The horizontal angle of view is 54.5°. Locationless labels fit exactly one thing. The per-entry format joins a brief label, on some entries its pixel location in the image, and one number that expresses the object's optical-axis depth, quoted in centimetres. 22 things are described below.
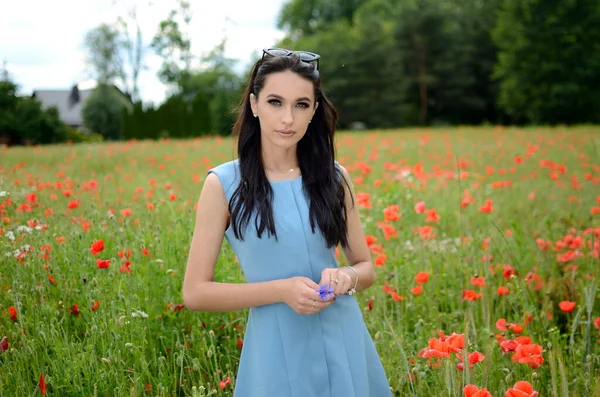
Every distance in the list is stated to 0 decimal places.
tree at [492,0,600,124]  3022
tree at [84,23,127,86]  3072
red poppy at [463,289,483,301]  246
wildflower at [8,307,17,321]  236
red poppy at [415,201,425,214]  352
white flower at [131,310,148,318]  221
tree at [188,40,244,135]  4524
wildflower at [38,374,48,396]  184
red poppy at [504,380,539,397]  151
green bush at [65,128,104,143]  1782
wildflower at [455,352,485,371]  181
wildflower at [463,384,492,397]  145
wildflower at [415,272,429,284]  259
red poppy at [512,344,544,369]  183
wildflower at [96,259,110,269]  229
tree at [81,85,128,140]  2808
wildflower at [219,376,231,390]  210
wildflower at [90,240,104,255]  237
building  3212
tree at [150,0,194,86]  3662
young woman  176
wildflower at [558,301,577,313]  245
